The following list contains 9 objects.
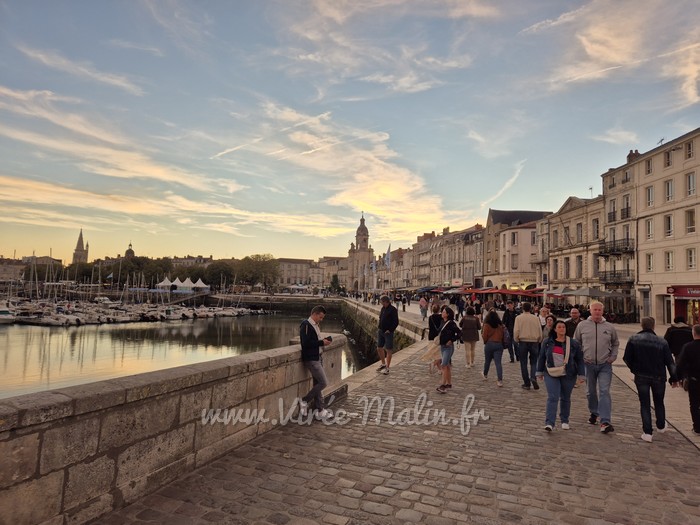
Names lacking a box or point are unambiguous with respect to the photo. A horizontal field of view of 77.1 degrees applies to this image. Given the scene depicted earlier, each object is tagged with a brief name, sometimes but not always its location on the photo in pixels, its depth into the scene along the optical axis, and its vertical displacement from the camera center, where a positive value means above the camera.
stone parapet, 2.98 -1.29
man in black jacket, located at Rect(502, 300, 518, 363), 12.74 -0.87
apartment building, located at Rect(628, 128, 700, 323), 25.38 +4.49
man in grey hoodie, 6.35 -0.83
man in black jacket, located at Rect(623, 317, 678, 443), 5.96 -0.94
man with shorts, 10.24 -0.94
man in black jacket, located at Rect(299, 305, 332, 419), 6.48 -1.06
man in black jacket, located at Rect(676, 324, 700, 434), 6.12 -0.96
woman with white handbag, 6.37 -1.09
